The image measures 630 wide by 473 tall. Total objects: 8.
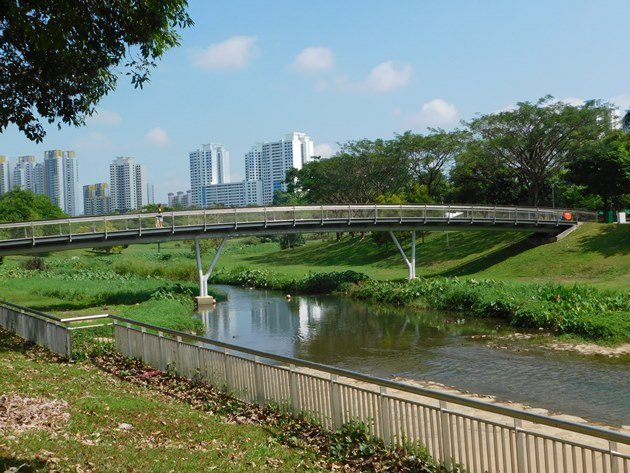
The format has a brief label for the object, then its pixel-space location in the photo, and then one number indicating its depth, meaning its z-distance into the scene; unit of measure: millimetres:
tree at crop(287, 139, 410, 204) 71438
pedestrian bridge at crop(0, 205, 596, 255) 32312
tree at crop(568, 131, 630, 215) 49656
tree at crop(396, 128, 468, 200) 65438
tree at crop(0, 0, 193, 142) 10984
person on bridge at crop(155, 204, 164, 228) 35406
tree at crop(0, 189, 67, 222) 95712
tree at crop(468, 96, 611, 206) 54406
